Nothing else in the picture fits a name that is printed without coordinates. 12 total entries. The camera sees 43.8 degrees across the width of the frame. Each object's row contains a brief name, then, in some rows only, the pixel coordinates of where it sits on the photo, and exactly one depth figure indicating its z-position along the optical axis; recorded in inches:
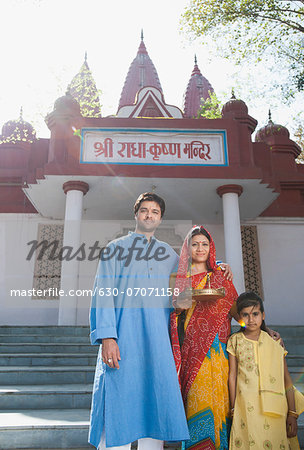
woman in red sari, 84.8
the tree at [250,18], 306.0
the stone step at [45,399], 133.8
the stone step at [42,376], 155.6
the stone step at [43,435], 104.3
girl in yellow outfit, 86.6
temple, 267.3
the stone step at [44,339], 212.7
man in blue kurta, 73.4
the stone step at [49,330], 230.4
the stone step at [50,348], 195.6
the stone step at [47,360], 177.5
